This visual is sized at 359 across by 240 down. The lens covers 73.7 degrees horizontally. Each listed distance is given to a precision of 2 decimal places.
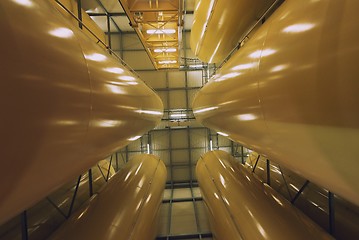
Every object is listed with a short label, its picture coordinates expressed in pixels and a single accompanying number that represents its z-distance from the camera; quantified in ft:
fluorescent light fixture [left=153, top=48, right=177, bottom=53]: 26.32
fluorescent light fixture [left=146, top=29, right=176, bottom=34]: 21.04
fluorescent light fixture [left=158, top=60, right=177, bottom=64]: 30.77
